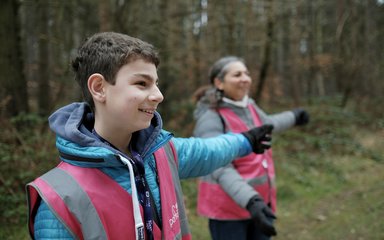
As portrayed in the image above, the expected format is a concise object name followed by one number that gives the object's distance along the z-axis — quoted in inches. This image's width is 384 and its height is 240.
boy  55.8
